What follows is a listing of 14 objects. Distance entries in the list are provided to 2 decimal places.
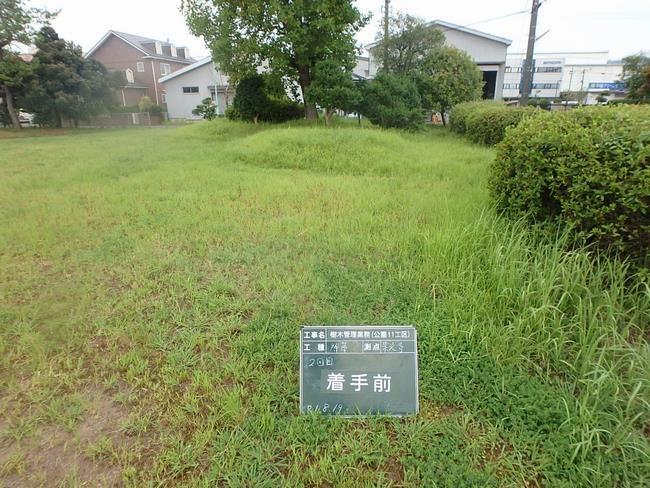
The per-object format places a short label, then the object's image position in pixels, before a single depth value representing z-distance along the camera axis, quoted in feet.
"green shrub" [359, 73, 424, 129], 37.73
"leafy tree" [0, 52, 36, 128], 43.60
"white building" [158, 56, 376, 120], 73.36
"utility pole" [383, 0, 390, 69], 47.29
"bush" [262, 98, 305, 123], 40.19
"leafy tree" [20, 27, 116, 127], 45.88
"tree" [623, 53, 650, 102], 49.41
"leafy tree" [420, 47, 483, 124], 45.78
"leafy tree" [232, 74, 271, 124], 38.58
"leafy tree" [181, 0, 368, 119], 31.91
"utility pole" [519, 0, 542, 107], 34.30
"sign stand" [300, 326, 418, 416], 5.34
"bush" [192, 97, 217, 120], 64.08
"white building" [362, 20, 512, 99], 60.49
